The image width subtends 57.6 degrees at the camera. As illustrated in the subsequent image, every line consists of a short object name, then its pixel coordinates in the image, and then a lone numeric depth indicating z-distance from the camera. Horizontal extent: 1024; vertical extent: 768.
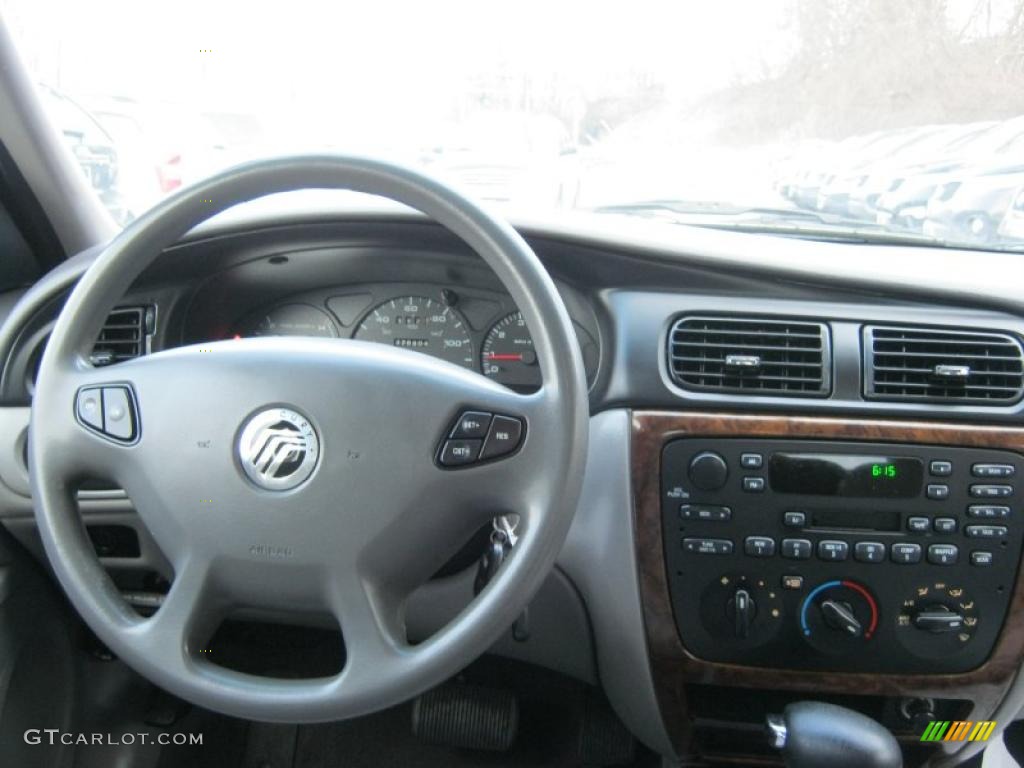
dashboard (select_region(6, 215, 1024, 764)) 1.61
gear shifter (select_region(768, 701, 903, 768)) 1.41
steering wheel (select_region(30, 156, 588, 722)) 1.17
